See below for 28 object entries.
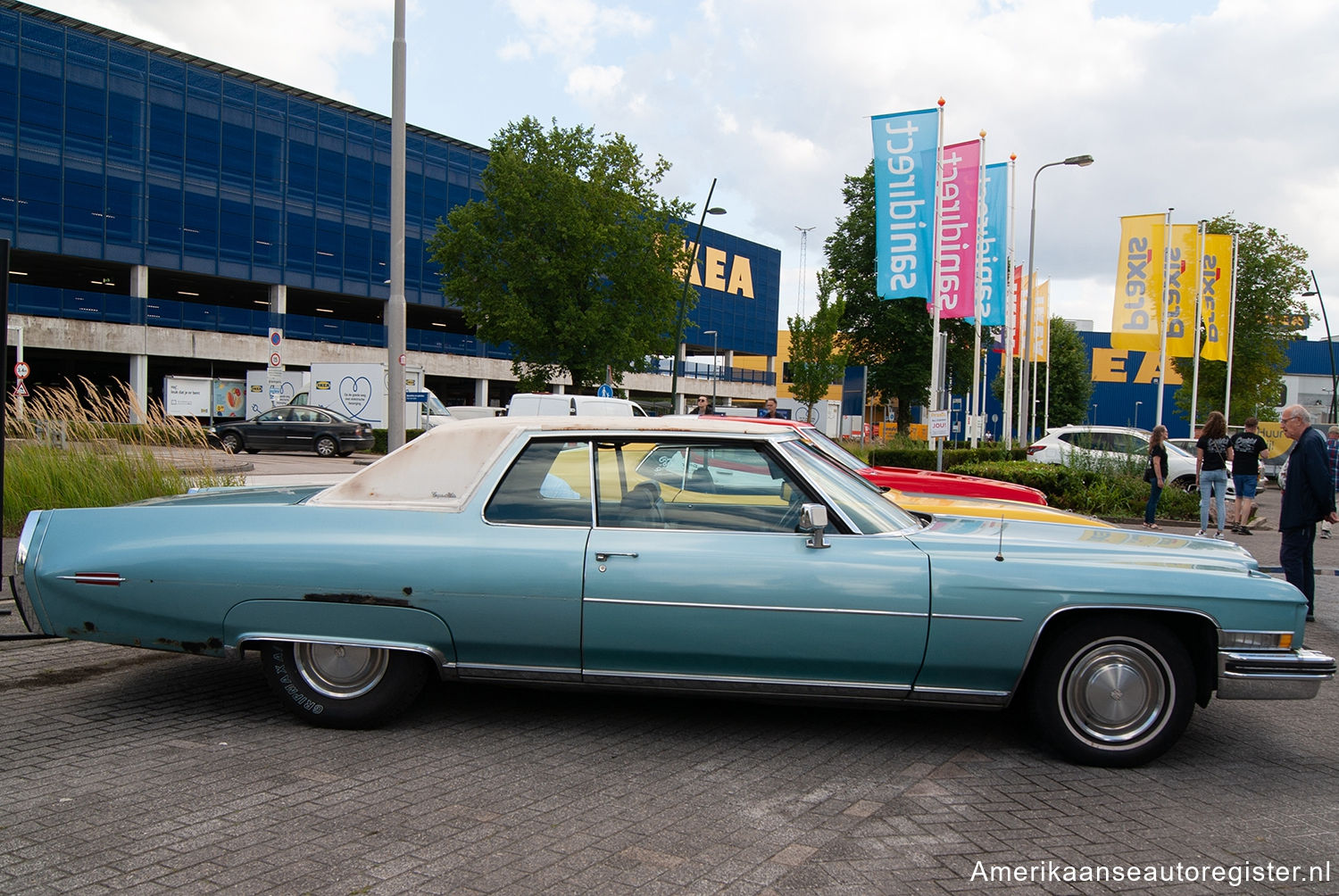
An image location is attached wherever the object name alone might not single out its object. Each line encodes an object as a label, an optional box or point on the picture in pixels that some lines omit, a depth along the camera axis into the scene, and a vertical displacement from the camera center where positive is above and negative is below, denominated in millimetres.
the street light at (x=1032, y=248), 26797 +5585
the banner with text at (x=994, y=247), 21906 +4236
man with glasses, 7211 -572
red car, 8688 -613
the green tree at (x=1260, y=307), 48500 +6470
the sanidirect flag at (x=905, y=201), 17234 +4117
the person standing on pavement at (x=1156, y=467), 14672 -618
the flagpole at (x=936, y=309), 15602 +2083
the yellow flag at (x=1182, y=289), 27031 +4136
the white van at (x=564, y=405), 18750 +105
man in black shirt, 13906 -451
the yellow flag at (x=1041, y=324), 35656 +3922
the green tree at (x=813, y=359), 52094 +3356
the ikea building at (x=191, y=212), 37125 +8428
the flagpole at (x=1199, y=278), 26909 +4455
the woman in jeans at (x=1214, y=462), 13977 -507
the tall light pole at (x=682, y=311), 32844 +3698
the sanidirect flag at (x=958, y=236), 17531 +3539
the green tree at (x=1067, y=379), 74500 +3694
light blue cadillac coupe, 4016 -785
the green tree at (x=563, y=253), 29500 +5113
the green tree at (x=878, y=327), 42938 +4400
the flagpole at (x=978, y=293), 18766 +3159
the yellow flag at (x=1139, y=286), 26906 +4144
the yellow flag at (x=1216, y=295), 28031 +4141
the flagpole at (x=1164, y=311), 26375 +3349
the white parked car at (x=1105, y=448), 17828 -449
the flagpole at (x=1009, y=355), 25145 +2004
